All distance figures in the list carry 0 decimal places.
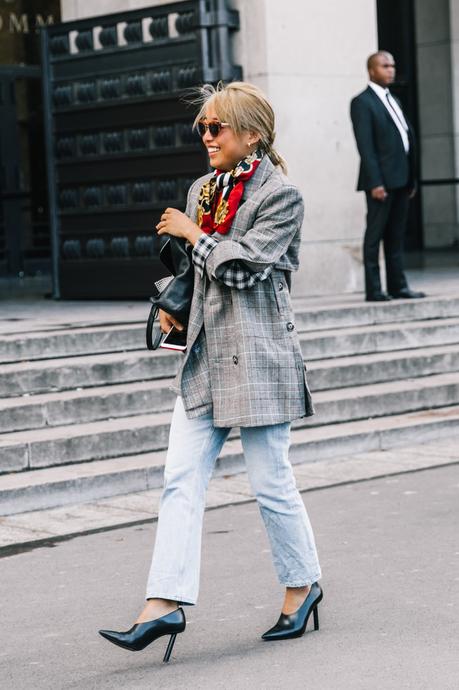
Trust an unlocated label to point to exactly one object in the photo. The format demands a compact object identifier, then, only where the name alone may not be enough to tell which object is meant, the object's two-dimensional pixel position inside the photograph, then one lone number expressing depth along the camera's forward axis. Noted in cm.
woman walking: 479
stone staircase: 791
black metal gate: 1224
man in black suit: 1150
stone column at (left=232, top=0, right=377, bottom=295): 1259
